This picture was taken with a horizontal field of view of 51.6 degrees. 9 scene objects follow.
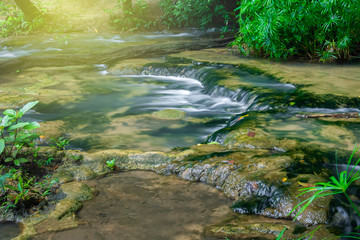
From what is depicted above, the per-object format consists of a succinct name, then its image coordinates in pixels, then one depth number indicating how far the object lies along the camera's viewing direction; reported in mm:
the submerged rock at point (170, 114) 5060
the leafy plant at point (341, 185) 1677
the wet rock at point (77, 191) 2768
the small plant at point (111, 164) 3324
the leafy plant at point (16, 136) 2936
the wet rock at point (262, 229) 2158
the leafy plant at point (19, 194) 2498
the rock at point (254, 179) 2432
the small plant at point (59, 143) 3759
